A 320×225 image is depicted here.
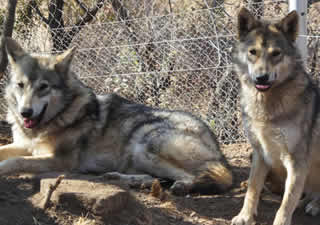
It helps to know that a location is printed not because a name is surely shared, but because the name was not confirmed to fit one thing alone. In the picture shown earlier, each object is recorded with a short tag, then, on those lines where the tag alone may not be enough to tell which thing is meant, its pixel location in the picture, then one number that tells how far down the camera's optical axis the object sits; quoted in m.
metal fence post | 10.19
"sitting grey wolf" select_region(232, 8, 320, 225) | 7.20
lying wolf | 9.09
